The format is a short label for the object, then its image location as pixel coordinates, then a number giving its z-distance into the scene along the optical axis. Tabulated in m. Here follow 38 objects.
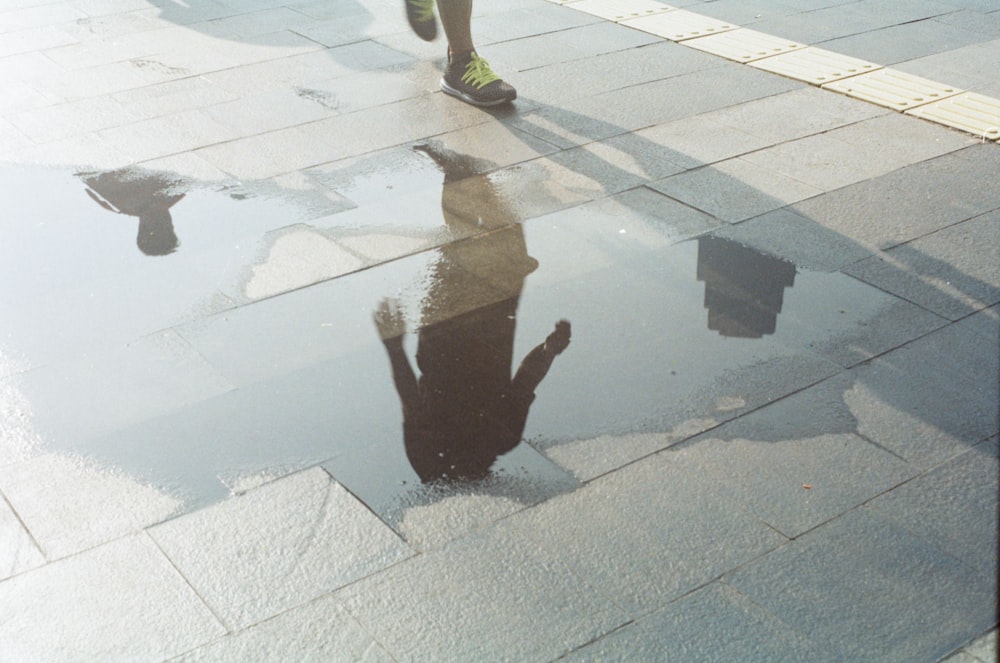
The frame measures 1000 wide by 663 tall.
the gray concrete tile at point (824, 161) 5.34
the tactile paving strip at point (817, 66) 6.13
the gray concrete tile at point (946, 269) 4.26
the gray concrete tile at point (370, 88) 6.42
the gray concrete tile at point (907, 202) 4.83
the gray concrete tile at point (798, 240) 4.57
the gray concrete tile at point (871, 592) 2.73
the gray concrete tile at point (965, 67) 6.55
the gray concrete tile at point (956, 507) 3.03
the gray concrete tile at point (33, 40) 7.61
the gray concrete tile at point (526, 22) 7.65
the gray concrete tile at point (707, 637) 2.69
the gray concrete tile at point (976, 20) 7.61
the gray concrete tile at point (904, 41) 7.10
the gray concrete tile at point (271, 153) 5.57
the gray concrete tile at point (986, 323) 4.03
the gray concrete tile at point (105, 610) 2.74
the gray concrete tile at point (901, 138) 5.59
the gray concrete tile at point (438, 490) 3.13
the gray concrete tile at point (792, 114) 5.93
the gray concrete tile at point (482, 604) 2.73
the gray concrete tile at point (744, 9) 7.92
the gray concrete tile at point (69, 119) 6.09
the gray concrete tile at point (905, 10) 7.85
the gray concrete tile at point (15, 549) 3.01
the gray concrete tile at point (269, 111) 6.14
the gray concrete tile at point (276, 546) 2.90
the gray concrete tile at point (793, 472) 3.19
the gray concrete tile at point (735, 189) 5.04
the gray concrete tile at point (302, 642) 2.70
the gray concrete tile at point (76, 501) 3.12
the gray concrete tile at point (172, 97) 6.41
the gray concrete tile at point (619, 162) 5.36
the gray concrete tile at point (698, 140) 5.60
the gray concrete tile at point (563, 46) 7.08
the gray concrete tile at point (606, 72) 6.53
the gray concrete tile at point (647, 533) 2.93
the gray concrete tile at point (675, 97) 6.11
